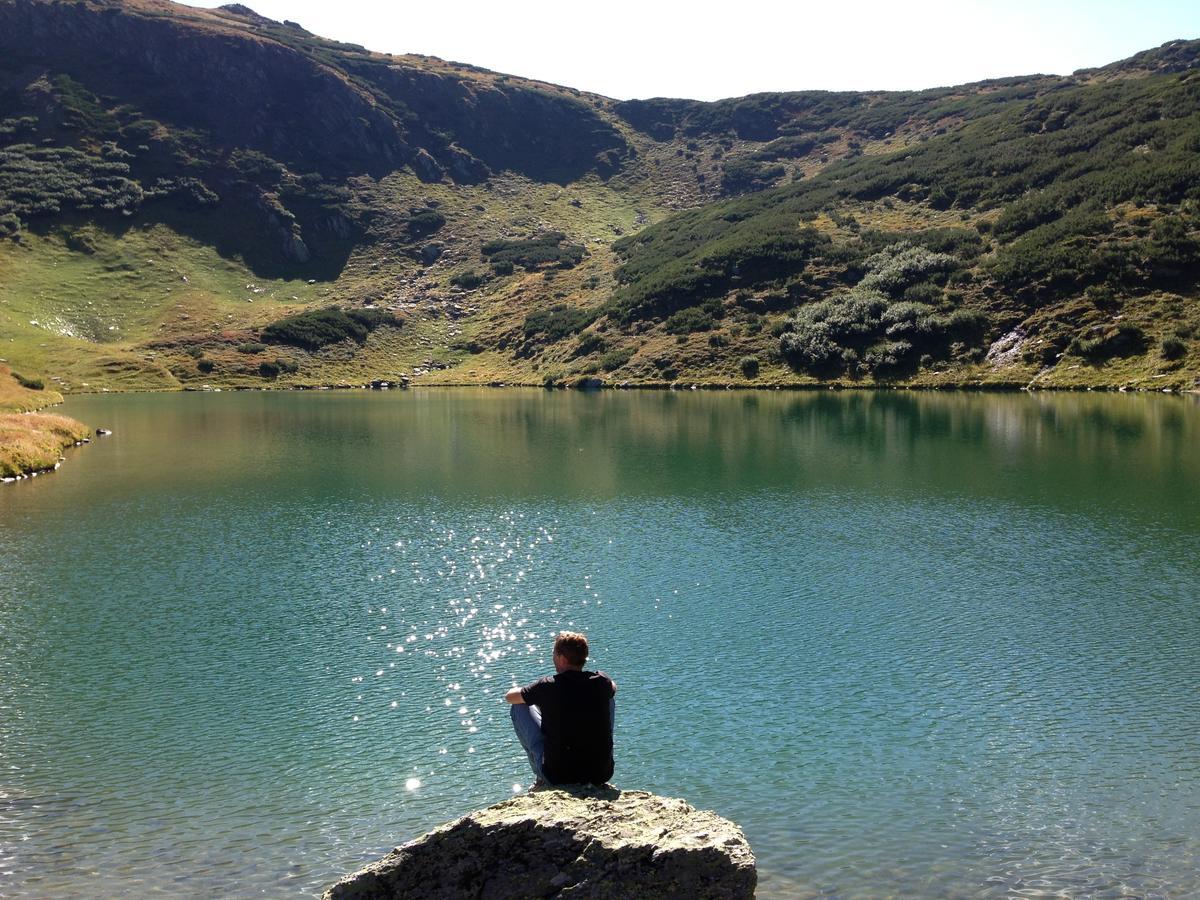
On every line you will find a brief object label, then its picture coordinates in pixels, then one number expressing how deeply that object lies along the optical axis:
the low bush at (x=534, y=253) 180.25
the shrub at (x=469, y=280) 178.12
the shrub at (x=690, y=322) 126.06
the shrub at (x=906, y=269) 117.44
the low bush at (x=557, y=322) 142.38
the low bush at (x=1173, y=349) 91.62
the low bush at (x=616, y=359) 125.56
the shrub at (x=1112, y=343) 95.56
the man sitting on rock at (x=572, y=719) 10.95
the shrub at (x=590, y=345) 132.88
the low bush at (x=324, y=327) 151.00
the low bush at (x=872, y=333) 107.69
